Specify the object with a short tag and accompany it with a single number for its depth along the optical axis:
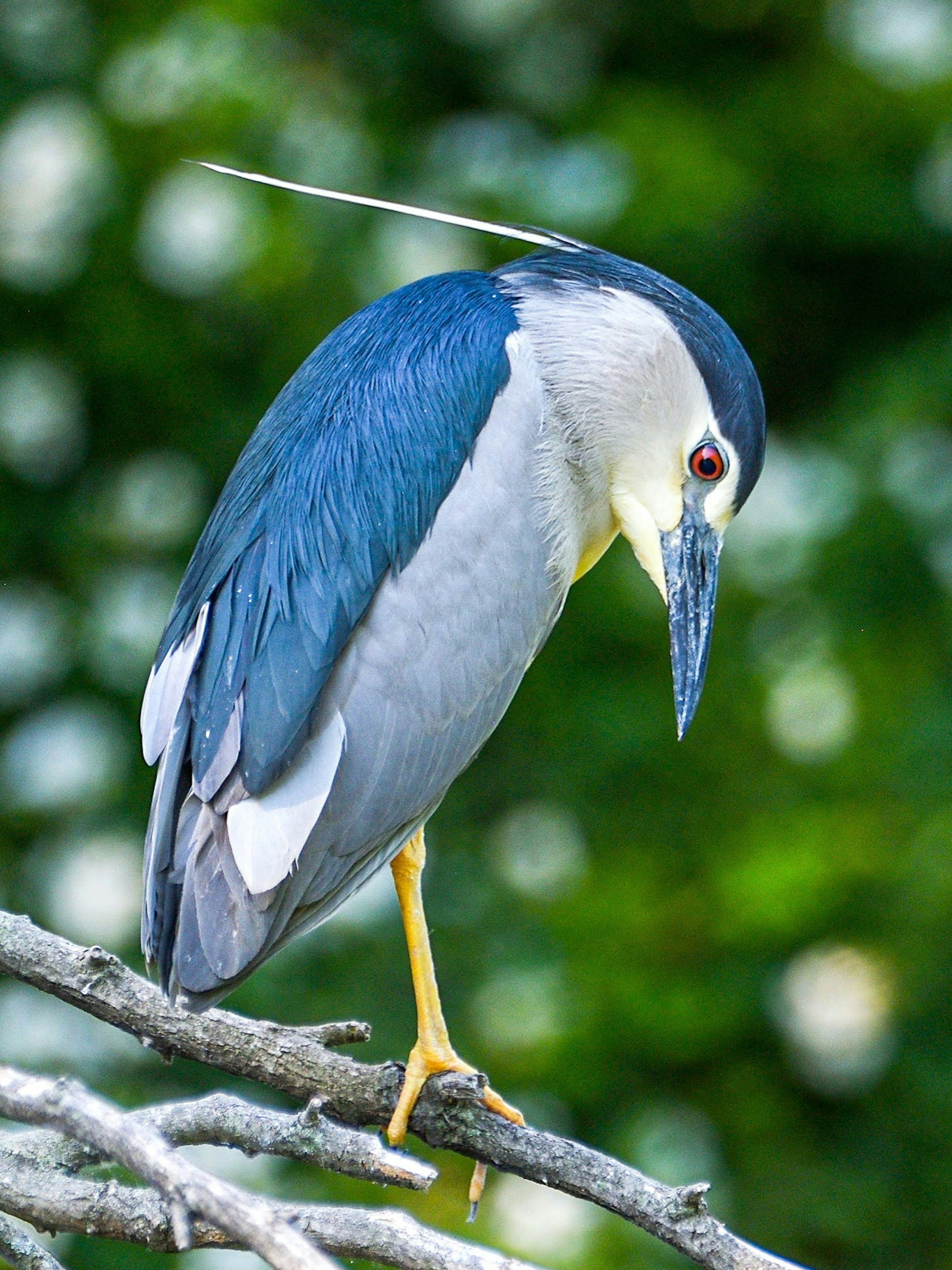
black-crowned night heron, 7.78
